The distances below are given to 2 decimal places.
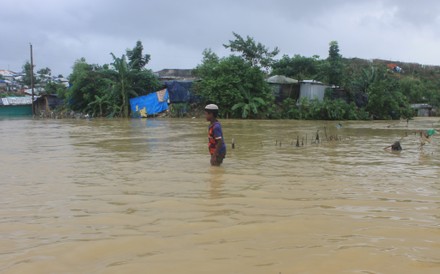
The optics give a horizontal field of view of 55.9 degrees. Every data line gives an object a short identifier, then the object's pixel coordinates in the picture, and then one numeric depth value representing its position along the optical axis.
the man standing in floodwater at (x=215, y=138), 6.77
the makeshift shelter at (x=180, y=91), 30.56
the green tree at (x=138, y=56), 32.03
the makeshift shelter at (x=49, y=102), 35.25
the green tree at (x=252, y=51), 33.50
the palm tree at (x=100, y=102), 30.36
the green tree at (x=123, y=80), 29.47
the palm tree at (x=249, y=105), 27.61
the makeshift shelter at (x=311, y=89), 29.97
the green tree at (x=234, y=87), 28.27
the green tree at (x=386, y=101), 29.55
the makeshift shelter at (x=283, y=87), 30.61
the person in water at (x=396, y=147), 9.95
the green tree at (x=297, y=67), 33.03
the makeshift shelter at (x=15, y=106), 36.62
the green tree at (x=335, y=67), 31.58
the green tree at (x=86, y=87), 31.17
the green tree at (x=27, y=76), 48.59
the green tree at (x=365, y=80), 31.50
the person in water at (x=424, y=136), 10.48
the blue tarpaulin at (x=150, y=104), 30.36
